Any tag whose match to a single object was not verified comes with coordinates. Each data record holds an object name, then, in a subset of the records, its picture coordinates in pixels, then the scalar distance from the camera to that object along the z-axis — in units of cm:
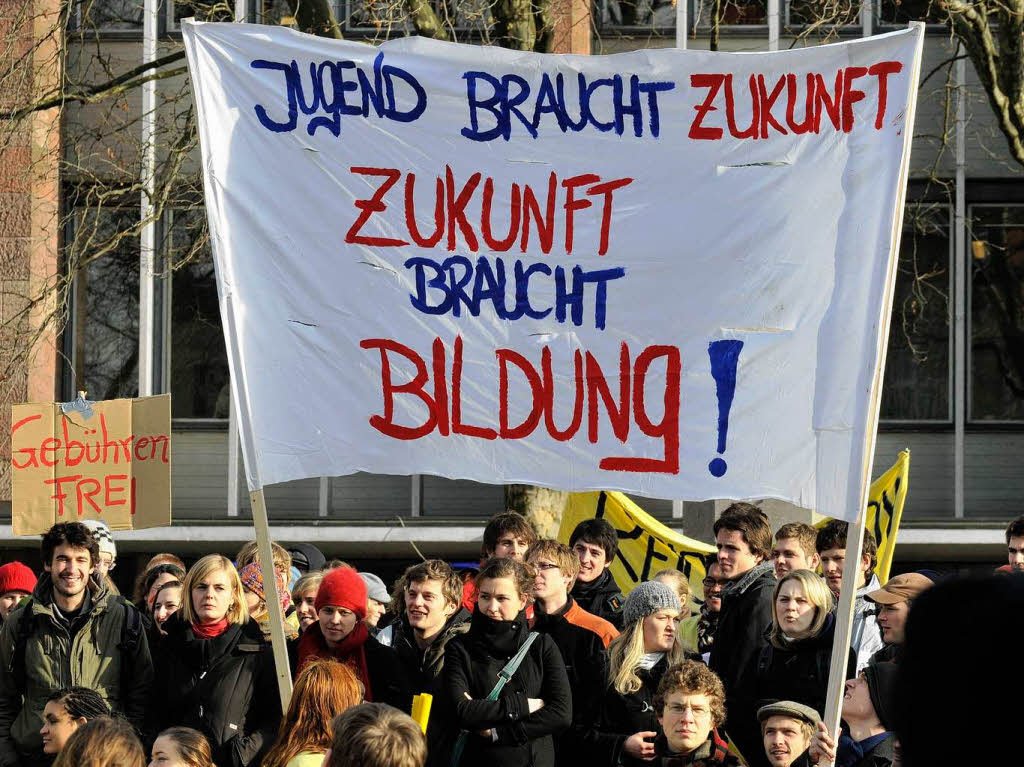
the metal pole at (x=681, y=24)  2464
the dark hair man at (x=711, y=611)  1383
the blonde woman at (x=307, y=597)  1319
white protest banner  1017
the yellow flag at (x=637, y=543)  1741
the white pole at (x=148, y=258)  2559
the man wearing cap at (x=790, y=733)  1056
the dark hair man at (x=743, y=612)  1160
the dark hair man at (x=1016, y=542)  1318
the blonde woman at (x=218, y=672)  1132
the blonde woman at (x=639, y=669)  1142
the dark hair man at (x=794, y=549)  1311
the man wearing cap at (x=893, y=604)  1114
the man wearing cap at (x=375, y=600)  1369
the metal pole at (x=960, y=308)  2583
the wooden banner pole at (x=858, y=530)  915
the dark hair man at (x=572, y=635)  1179
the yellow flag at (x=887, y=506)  1633
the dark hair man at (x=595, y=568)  1418
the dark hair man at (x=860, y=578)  1207
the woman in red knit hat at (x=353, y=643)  1128
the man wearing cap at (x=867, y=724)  1017
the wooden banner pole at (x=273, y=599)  952
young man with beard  1205
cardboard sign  1796
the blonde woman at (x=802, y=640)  1120
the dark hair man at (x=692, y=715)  1072
